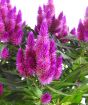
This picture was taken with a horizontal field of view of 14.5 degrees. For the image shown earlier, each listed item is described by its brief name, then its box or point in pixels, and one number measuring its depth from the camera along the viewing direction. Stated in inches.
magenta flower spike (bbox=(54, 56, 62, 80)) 28.2
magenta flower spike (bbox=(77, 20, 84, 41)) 35.9
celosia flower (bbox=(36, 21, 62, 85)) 26.5
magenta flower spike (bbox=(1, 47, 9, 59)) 32.5
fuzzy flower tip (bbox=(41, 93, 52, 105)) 28.1
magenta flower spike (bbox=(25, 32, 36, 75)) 27.3
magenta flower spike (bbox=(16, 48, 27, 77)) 27.6
